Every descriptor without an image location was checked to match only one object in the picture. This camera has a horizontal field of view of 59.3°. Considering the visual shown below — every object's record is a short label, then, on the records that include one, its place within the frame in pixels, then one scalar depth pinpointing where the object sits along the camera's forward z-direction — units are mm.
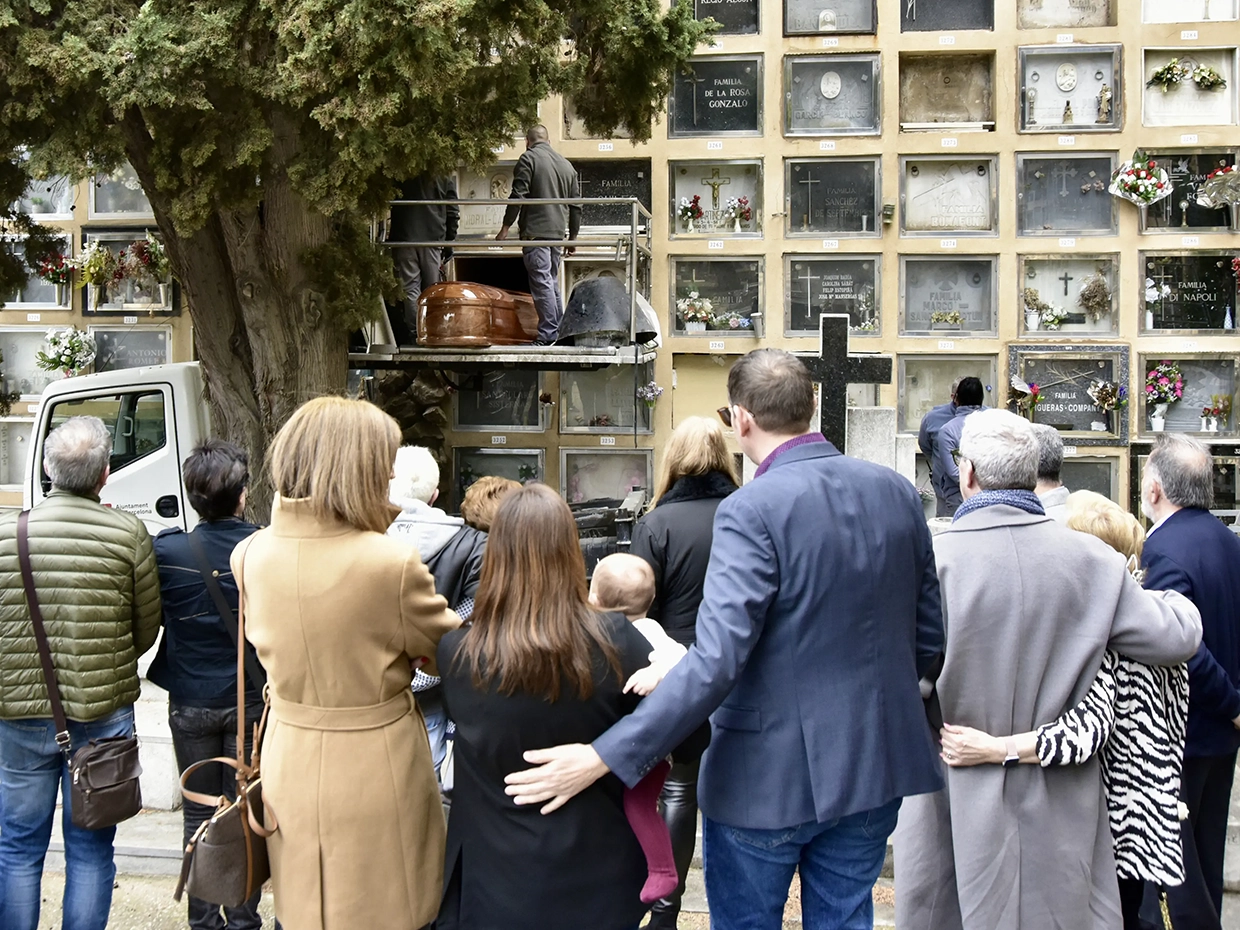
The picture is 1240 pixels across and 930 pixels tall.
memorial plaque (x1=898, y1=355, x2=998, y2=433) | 7270
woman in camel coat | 1999
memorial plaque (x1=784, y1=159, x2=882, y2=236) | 7262
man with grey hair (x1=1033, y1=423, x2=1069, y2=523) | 2992
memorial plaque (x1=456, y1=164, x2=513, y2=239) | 7441
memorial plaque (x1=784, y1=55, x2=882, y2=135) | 7258
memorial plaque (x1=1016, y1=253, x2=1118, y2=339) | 7148
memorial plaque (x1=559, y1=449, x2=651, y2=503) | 7484
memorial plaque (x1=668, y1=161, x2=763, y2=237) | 7383
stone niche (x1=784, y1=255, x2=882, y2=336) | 7262
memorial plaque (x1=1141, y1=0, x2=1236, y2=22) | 7066
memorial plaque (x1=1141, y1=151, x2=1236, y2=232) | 7023
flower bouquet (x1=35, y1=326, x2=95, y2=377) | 7457
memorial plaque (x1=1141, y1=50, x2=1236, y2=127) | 7039
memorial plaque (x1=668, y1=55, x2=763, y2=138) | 7316
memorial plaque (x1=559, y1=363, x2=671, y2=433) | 7461
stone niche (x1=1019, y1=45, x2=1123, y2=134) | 7082
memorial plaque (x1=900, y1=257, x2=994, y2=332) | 7246
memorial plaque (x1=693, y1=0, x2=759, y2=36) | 7316
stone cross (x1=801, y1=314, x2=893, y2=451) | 4309
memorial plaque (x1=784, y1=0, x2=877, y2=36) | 7230
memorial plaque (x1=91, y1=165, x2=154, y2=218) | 7691
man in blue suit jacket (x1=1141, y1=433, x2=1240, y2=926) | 2609
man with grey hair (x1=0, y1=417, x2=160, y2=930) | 2588
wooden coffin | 6137
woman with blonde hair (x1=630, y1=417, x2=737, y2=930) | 3051
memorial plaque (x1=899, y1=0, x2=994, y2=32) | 7215
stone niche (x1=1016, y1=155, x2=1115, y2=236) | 7117
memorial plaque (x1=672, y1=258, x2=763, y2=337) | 7363
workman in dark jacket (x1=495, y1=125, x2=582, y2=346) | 6363
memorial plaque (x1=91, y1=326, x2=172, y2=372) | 7688
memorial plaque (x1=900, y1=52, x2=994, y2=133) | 7285
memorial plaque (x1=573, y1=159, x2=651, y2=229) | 7383
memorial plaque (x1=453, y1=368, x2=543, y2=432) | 7535
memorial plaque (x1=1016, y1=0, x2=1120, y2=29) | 7172
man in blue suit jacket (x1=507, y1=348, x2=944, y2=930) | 1922
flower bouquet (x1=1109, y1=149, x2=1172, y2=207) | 6875
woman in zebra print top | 2229
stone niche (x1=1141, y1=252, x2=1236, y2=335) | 7059
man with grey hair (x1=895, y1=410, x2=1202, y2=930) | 2199
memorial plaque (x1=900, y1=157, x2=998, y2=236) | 7238
